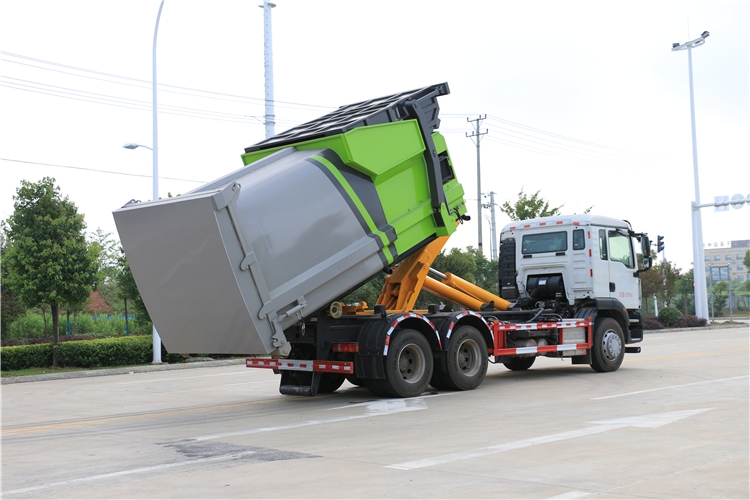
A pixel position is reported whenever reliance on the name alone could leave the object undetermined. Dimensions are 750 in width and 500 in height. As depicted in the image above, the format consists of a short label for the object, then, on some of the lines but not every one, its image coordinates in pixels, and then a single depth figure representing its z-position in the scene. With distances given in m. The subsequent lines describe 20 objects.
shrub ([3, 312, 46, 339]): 35.19
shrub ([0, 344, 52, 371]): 22.22
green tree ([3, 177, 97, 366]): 22.59
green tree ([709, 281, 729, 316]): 69.01
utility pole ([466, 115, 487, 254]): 51.94
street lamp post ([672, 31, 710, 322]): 47.66
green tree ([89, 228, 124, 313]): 51.93
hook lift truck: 10.17
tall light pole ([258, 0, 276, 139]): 26.45
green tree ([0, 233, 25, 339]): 31.94
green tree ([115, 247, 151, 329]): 26.26
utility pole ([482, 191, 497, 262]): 63.74
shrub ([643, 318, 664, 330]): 42.06
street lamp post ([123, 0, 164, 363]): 23.77
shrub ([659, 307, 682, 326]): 43.91
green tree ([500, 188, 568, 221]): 38.94
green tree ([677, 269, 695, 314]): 69.19
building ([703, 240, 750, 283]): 165.75
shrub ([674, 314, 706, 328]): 43.97
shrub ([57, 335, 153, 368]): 22.75
